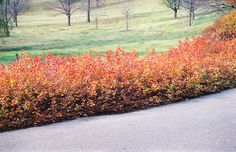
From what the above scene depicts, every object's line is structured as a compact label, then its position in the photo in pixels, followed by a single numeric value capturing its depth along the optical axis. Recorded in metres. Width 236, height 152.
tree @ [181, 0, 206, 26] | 52.02
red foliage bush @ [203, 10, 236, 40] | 24.02
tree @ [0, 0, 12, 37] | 32.41
